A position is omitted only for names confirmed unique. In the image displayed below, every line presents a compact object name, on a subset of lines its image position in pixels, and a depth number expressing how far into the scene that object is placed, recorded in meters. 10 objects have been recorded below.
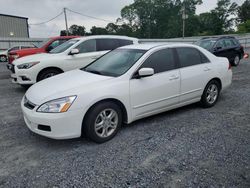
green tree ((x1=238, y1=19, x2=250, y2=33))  51.73
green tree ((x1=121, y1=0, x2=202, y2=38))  69.56
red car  8.67
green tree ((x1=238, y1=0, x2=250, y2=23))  63.59
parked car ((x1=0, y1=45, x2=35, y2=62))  18.69
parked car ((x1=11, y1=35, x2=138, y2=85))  6.29
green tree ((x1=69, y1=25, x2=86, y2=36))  74.69
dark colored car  9.79
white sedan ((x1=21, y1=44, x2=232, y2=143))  3.11
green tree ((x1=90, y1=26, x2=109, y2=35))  69.45
